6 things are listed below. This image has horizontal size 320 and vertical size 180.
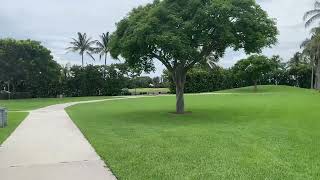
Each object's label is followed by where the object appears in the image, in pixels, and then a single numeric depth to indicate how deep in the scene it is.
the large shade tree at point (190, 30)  10.94
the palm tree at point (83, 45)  40.94
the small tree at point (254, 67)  30.36
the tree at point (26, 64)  27.57
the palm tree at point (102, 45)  39.87
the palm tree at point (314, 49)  28.65
